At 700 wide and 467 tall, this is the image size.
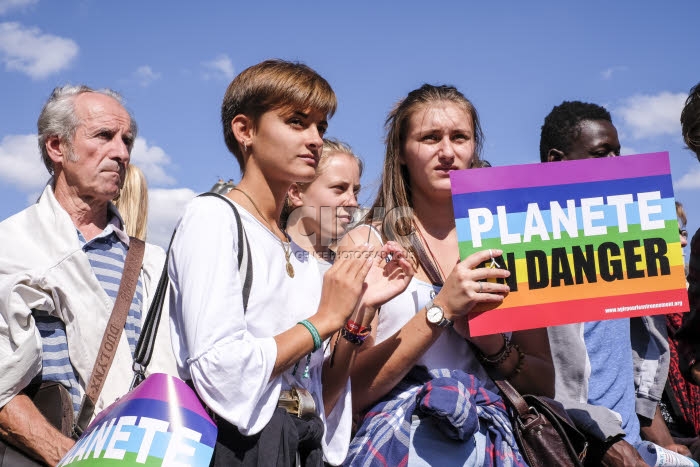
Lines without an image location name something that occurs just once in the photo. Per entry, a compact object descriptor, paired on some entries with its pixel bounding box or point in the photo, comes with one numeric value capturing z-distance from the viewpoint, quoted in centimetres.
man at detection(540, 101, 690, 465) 312
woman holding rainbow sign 274
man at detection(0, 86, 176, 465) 304
